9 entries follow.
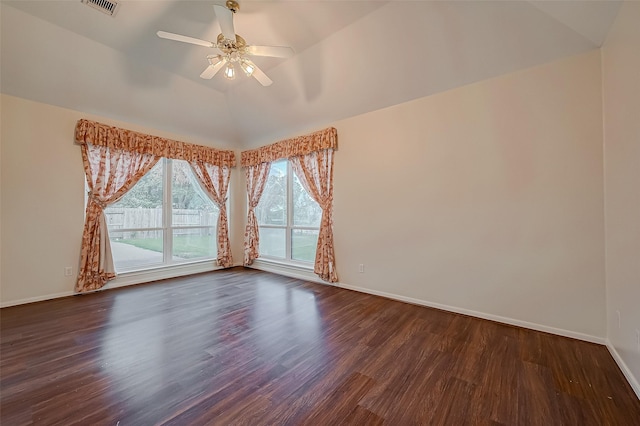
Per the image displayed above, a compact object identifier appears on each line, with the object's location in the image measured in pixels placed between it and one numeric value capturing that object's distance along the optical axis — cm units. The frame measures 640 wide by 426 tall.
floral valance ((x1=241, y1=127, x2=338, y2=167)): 388
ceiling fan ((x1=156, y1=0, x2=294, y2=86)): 212
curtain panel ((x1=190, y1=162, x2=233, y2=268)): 495
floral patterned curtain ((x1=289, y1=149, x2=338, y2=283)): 389
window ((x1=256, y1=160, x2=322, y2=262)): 446
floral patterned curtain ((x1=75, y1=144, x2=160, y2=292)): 349
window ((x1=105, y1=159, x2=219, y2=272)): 399
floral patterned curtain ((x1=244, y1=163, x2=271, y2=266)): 499
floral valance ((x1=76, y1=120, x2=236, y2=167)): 349
